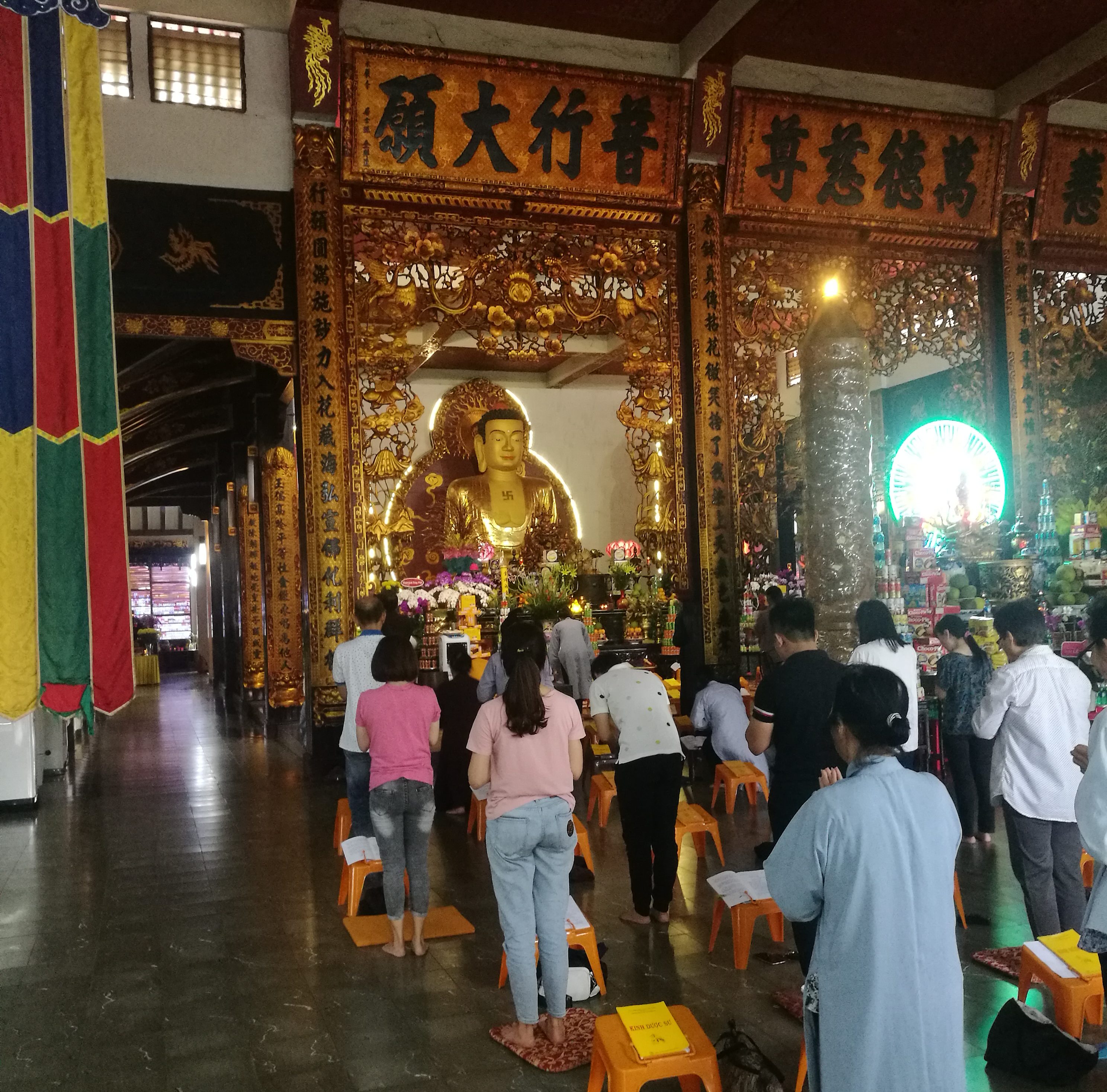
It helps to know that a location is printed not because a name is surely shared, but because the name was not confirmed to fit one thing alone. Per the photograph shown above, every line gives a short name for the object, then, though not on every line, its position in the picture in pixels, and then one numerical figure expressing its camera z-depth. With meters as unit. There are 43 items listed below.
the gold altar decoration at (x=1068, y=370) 9.30
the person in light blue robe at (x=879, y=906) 1.93
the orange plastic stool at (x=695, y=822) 5.00
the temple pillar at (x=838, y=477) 6.54
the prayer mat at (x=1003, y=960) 3.74
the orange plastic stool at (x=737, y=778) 6.30
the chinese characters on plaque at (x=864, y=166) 8.26
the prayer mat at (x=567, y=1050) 3.13
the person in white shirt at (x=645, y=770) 4.26
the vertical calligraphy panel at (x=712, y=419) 8.27
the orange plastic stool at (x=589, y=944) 3.69
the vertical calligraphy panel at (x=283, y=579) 11.12
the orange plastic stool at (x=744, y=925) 3.85
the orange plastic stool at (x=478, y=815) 5.81
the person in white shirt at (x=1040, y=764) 3.56
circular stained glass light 9.82
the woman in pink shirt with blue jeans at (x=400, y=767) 4.04
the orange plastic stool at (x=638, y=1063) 2.63
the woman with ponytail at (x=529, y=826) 3.20
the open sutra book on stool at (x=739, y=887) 3.76
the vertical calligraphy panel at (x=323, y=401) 7.40
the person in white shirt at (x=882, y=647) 4.32
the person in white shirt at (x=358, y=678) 4.83
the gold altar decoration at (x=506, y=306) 7.66
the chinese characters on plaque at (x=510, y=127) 7.34
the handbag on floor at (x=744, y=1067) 2.77
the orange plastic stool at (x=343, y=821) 5.25
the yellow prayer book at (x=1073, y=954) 3.16
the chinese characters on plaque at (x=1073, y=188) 9.12
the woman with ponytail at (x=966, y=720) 5.57
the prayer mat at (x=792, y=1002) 3.42
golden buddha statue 13.29
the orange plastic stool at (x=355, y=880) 4.54
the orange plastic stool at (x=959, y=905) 4.25
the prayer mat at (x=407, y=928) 4.29
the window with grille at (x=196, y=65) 7.26
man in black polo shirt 3.23
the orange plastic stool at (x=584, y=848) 4.89
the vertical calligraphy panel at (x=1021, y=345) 9.05
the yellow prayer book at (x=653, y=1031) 2.69
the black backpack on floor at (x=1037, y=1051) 2.96
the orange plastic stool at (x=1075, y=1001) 3.10
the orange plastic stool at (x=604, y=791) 6.07
